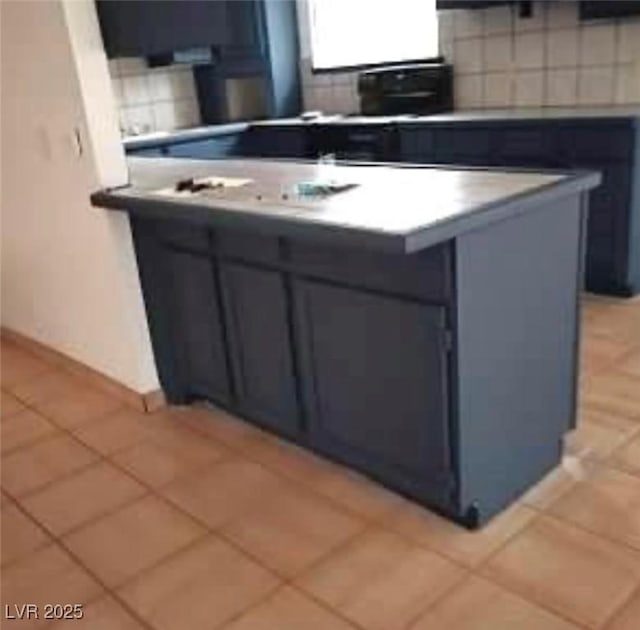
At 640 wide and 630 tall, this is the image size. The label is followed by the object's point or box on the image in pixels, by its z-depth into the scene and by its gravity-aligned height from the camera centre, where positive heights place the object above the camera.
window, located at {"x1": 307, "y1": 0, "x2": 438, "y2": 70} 4.45 +0.02
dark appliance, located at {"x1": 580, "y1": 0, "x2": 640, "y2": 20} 3.28 +0.02
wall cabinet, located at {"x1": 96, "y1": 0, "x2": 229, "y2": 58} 2.33 +0.10
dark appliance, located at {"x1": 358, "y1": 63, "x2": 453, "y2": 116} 4.22 -0.32
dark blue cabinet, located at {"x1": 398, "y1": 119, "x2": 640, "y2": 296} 3.20 -0.62
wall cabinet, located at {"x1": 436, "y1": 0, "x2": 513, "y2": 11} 3.71 +0.11
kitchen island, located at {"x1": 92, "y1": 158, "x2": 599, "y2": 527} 1.67 -0.68
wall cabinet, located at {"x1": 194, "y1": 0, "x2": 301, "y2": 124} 4.83 -0.10
